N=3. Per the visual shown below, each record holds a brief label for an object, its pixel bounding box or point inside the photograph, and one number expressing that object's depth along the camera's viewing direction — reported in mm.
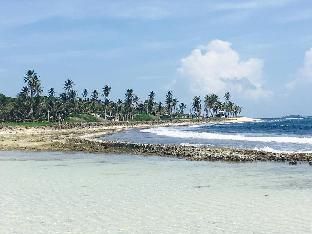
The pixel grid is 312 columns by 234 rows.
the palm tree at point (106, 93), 190625
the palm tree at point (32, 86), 139000
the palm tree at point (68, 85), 174375
